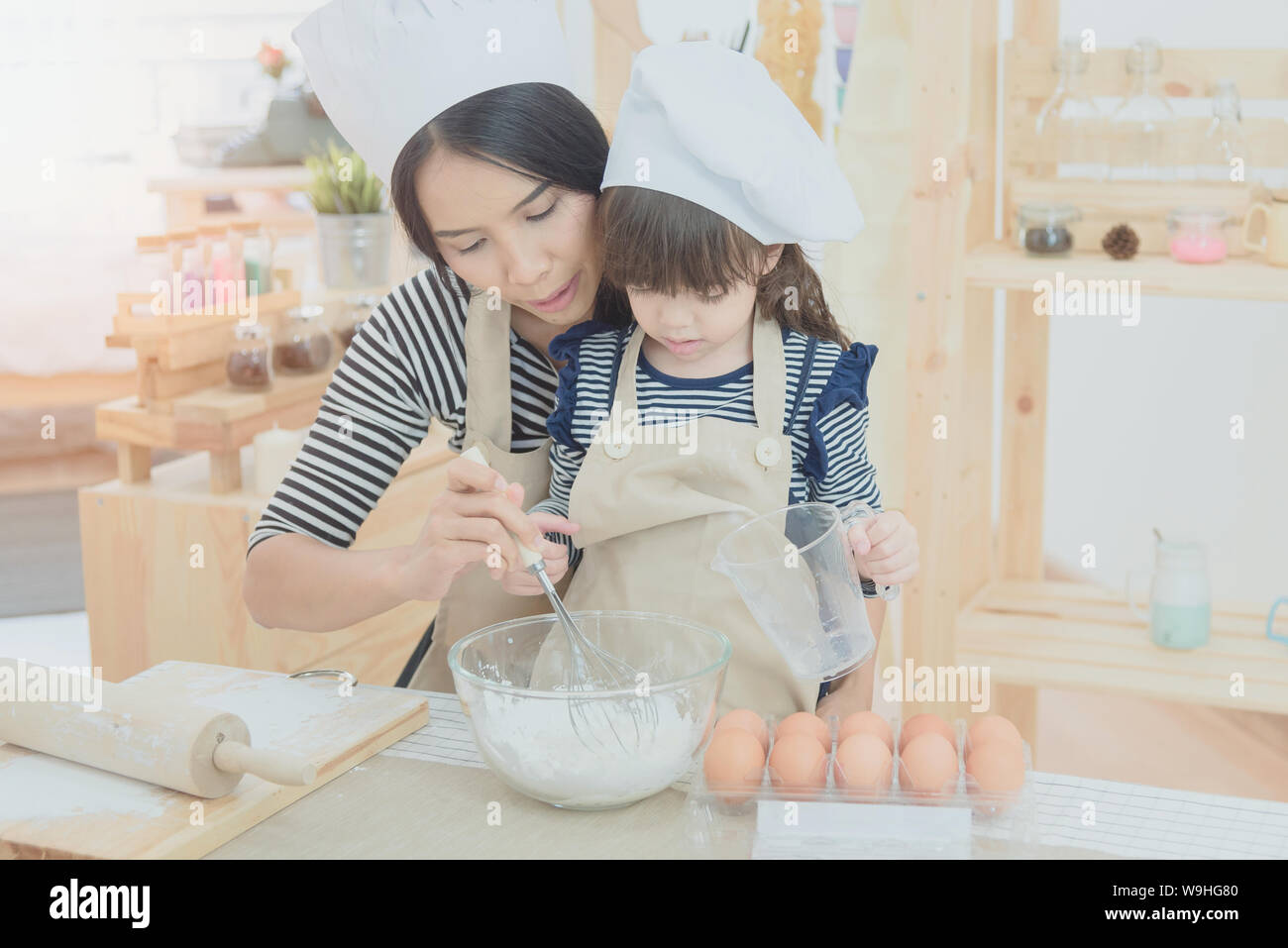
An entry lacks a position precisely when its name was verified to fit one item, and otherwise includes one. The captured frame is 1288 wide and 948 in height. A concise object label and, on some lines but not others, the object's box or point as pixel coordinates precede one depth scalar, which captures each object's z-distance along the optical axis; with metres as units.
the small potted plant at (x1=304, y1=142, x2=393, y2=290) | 2.37
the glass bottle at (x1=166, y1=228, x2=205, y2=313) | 2.24
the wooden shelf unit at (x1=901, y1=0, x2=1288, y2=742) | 1.88
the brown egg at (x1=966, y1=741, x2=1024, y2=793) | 0.89
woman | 1.14
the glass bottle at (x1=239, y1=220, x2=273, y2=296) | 2.34
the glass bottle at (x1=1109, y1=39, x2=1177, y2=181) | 1.92
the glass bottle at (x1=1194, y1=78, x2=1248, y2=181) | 1.89
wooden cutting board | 0.90
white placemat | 0.88
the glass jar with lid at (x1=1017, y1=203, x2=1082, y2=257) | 1.98
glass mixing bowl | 0.90
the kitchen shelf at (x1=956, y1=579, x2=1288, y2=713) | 1.91
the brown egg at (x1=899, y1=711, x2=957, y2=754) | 0.94
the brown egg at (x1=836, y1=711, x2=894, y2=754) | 0.94
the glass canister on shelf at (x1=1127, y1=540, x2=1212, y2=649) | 1.98
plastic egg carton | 0.85
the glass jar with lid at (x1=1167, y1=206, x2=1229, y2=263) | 1.89
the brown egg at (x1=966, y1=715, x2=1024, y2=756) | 0.92
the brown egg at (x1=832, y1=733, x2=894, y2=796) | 0.90
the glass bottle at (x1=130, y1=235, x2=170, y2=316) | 2.17
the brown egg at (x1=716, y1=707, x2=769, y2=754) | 0.96
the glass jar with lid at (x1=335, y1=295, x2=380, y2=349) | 2.46
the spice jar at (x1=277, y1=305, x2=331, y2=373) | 2.32
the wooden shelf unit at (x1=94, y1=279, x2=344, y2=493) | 2.13
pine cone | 1.95
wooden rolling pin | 0.92
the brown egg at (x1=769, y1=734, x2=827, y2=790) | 0.91
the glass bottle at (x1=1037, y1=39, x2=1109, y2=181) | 1.96
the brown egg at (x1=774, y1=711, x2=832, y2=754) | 0.95
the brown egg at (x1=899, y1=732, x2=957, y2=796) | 0.90
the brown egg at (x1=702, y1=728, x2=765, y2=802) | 0.91
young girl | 1.11
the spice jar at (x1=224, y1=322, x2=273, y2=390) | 2.21
